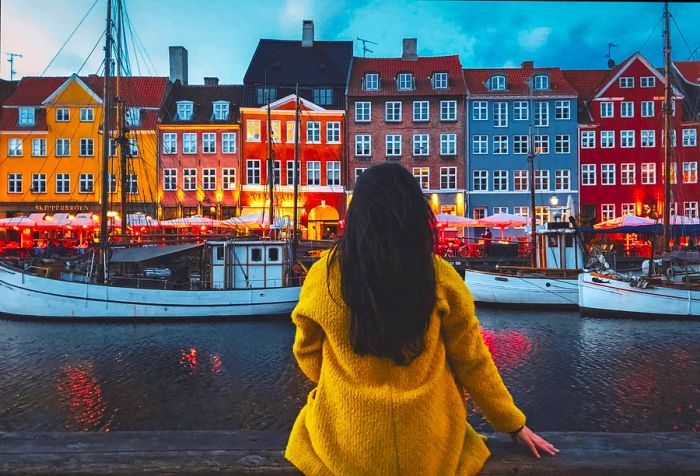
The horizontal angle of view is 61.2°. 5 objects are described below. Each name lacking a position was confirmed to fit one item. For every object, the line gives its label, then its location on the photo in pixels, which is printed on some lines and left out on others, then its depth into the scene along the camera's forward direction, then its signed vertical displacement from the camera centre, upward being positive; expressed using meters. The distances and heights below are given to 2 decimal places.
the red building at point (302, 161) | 41.47 +5.56
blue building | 42.59 +6.71
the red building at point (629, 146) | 42.12 +6.59
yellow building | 41.28 +6.37
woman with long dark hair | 1.93 -0.35
